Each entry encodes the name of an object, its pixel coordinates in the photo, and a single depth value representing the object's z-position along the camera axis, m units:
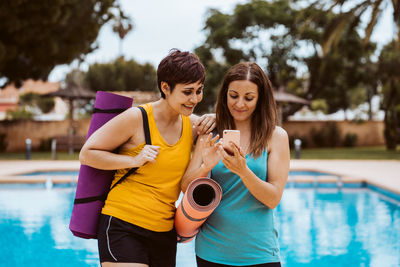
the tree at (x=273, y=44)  21.34
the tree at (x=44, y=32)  15.25
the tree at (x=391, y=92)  18.88
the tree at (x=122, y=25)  22.97
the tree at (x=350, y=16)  13.11
